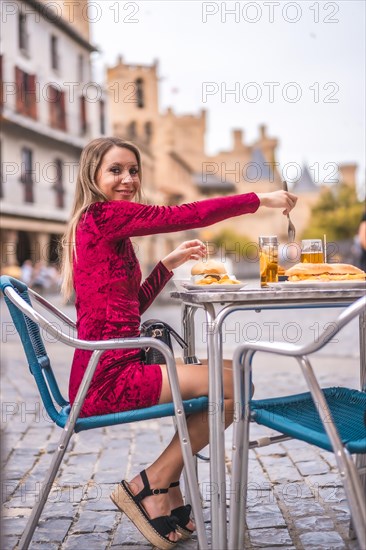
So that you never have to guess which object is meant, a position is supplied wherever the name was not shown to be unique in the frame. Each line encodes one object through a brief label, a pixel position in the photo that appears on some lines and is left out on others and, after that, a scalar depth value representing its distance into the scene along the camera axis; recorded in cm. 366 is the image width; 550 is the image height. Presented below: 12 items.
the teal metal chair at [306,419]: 216
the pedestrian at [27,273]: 2936
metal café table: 257
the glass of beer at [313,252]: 314
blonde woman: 290
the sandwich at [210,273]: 301
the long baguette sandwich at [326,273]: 284
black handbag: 292
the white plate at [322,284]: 269
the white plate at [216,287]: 288
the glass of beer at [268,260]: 300
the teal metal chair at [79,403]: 269
